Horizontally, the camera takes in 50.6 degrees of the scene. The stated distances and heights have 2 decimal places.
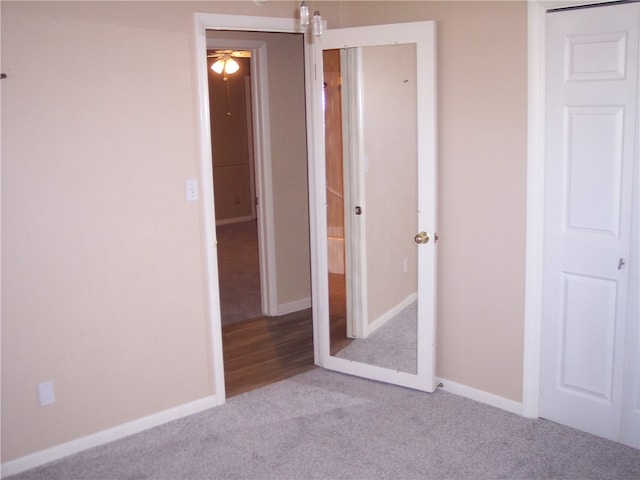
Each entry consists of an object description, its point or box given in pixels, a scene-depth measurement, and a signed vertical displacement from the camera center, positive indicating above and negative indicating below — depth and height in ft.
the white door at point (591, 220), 9.69 -1.29
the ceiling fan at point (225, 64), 25.38 +3.01
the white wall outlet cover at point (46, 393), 10.01 -3.58
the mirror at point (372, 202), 11.87 -1.11
